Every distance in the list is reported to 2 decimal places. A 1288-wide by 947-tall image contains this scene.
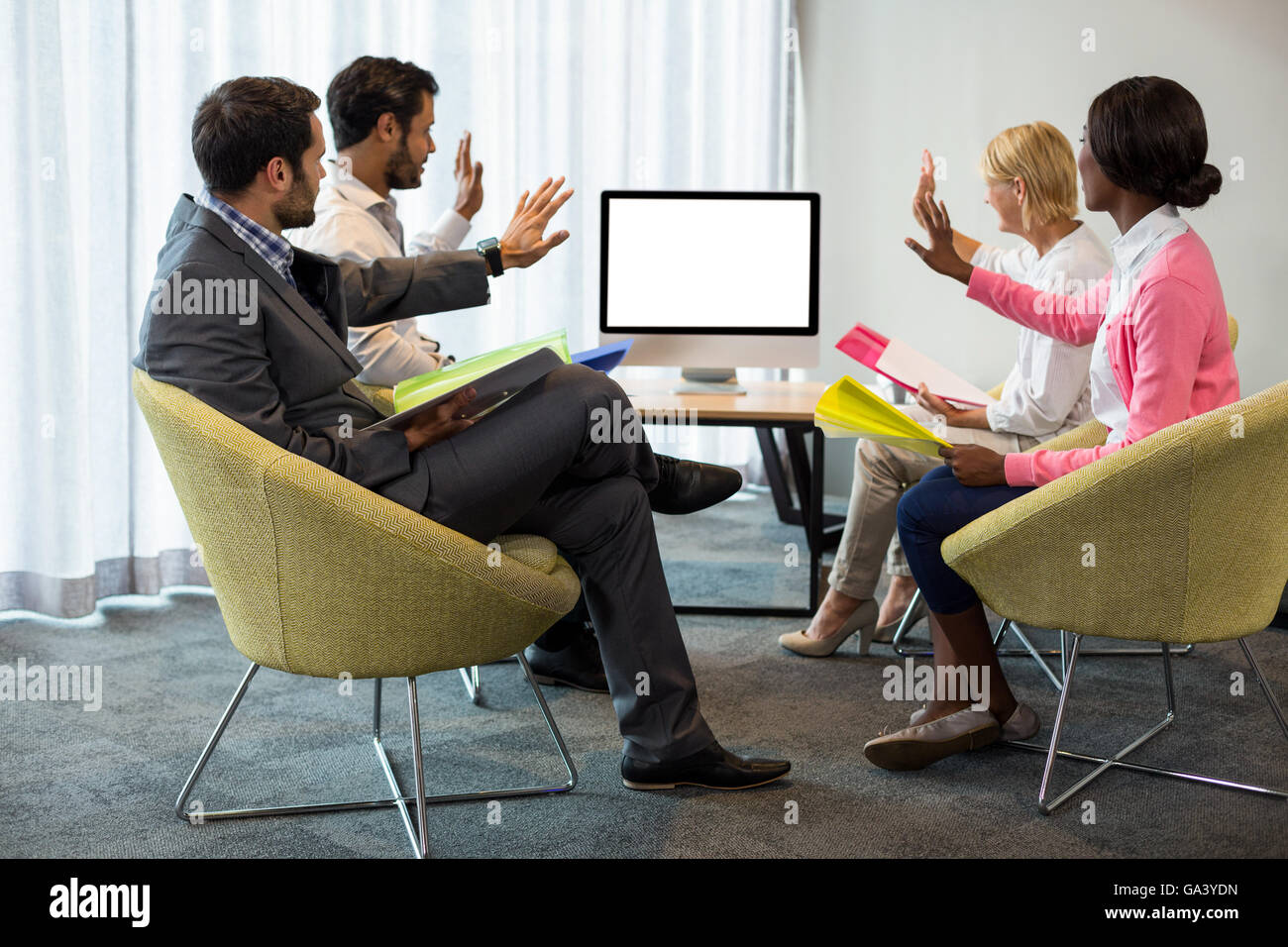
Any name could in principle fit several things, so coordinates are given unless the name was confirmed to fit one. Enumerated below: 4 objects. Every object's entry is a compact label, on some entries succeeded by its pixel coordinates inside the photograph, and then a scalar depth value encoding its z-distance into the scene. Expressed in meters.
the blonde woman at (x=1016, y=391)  2.65
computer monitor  3.23
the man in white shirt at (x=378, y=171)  2.64
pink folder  2.63
